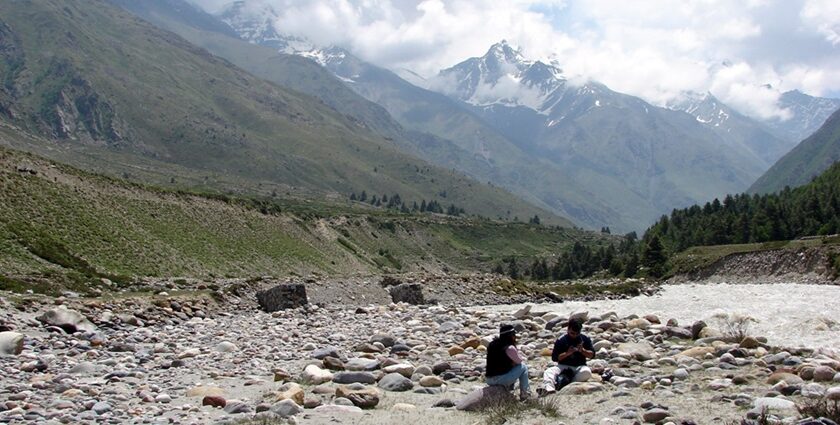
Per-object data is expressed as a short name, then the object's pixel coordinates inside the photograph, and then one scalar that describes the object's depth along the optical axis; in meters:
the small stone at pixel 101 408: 13.38
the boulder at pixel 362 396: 14.62
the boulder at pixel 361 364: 18.84
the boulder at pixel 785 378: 14.16
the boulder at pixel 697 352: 18.77
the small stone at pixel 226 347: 22.45
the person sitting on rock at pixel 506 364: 15.24
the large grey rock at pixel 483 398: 14.21
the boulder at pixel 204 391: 15.35
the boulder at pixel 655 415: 12.16
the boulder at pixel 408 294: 42.12
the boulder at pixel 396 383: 16.56
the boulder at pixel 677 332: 23.41
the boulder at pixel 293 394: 14.56
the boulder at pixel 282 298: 36.88
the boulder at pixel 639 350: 19.23
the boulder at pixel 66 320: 23.23
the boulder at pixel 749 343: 19.86
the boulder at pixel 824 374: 14.27
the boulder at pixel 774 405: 12.00
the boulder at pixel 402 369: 17.84
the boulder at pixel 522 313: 30.95
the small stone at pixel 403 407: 14.32
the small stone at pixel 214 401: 14.65
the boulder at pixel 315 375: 17.09
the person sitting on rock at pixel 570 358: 16.19
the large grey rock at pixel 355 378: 17.11
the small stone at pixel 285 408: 13.52
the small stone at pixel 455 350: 21.31
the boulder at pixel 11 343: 18.88
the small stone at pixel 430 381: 16.81
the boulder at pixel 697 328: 23.20
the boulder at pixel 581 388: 15.12
